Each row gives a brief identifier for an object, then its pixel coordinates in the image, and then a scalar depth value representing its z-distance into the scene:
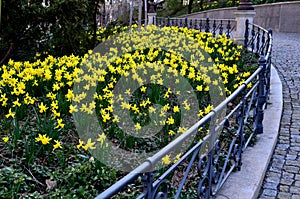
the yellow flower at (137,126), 3.69
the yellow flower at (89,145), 3.15
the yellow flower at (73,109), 3.75
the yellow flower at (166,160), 3.10
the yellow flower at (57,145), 3.13
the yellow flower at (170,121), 3.78
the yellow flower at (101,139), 3.27
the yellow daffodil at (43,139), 3.18
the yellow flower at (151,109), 4.07
